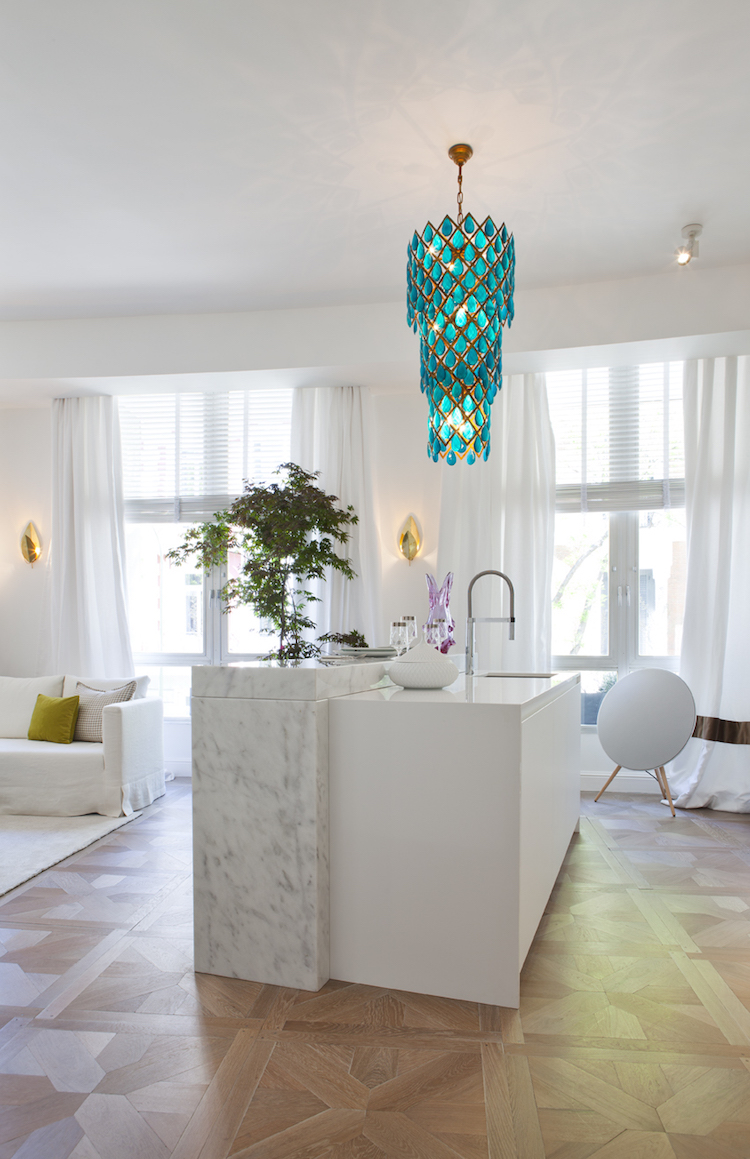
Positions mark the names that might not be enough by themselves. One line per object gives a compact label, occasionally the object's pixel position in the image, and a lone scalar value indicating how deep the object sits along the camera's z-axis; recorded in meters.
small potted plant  4.57
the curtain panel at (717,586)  4.56
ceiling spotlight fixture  3.66
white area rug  3.34
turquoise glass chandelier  2.68
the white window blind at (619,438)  4.98
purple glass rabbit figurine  3.09
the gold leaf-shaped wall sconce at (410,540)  5.23
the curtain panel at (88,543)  5.41
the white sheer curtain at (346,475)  5.12
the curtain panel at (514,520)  4.93
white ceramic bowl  2.52
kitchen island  2.10
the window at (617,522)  5.01
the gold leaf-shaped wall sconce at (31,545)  5.66
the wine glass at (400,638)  2.87
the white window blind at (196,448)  5.55
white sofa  4.22
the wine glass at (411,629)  2.89
